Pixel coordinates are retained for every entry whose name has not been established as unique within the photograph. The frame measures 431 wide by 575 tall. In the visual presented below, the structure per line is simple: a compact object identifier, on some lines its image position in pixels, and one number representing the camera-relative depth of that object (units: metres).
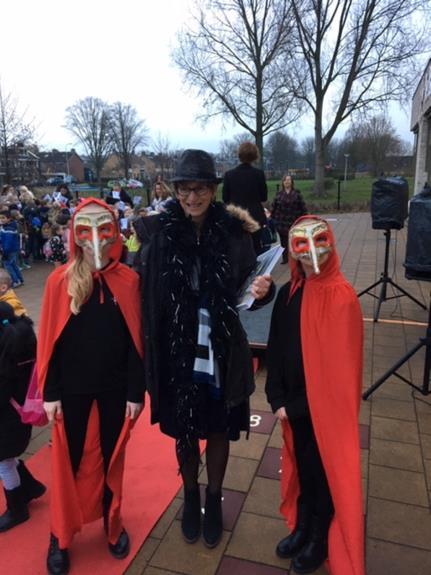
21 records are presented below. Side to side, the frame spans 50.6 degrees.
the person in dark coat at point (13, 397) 2.49
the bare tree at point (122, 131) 46.25
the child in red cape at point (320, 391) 2.03
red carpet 2.38
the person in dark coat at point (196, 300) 2.12
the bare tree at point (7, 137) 18.48
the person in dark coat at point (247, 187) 6.53
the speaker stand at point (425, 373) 3.65
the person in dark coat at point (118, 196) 11.71
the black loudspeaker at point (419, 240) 3.54
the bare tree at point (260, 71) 21.64
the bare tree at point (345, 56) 20.27
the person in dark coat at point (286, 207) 8.88
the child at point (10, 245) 9.14
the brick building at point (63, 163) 64.47
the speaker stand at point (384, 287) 5.93
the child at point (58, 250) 8.68
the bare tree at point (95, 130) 46.53
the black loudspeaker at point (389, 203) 5.34
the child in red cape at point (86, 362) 2.19
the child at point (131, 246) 6.63
